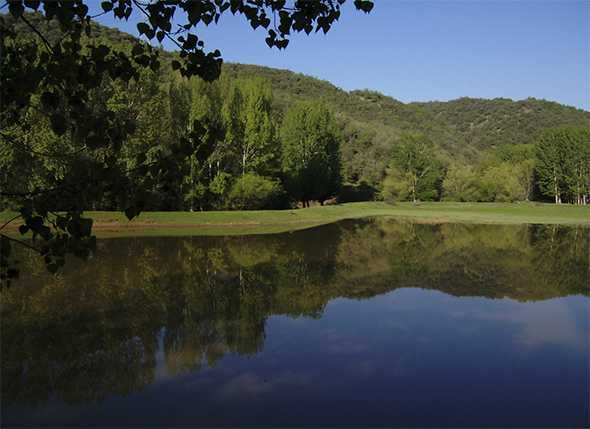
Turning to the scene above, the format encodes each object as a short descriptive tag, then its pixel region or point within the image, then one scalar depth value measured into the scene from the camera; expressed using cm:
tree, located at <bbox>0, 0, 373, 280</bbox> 324
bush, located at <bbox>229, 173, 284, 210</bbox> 4069
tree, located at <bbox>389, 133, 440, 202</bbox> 7112
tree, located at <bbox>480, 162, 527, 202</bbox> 6862
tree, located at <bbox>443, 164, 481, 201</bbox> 7056
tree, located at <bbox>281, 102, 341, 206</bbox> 5212
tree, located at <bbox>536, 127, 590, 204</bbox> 6931
